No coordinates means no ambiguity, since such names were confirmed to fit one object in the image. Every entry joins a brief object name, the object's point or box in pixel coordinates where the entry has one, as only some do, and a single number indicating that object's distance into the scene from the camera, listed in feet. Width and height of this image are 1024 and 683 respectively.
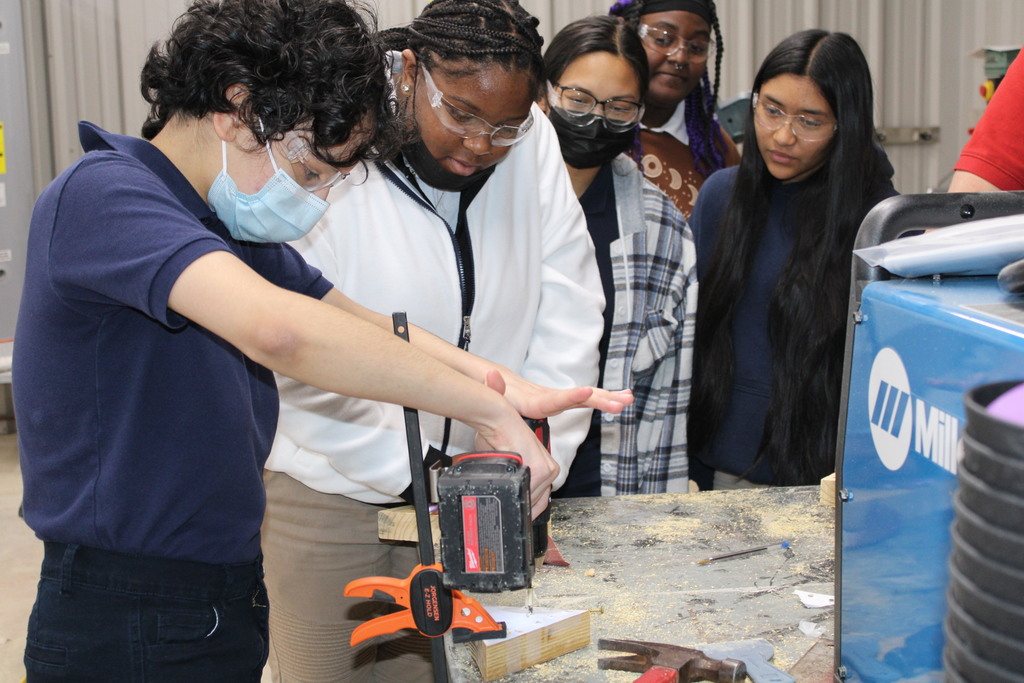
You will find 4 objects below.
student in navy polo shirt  2.92
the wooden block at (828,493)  5.14
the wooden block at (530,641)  3.59
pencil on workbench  4.64
